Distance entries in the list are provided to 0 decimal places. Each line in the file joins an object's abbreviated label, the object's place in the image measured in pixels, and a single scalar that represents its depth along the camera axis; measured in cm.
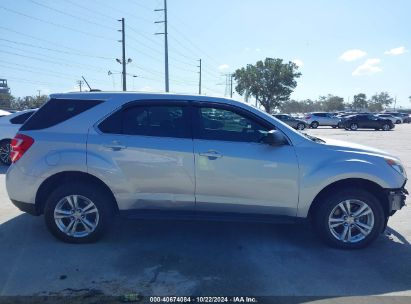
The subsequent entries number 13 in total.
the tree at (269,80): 7294
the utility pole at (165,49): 3594
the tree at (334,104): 13342
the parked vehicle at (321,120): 3962
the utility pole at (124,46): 3347
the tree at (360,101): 13488
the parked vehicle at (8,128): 1009
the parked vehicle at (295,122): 3596
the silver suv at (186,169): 454
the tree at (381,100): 14775
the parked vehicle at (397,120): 5355
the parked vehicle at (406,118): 5819
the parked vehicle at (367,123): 3444
